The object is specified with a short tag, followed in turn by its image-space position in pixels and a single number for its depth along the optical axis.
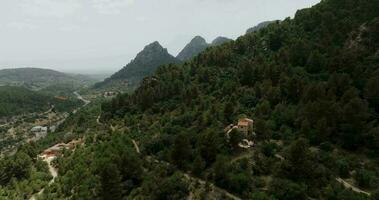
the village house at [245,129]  60.97
